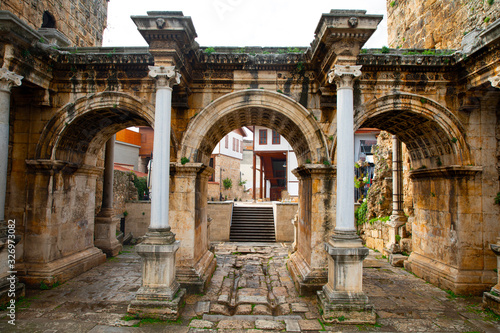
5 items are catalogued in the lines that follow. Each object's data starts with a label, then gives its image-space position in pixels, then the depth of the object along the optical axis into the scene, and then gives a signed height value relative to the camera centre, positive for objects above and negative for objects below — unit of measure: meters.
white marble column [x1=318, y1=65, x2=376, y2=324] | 5.31 -1.08
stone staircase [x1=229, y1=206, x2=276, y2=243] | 14.32 -1.96
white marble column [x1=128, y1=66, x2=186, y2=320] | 5.39 -1.11
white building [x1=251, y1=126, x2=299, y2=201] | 23.17 +3.09
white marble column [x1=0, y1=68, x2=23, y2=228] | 5.75 +1.30
